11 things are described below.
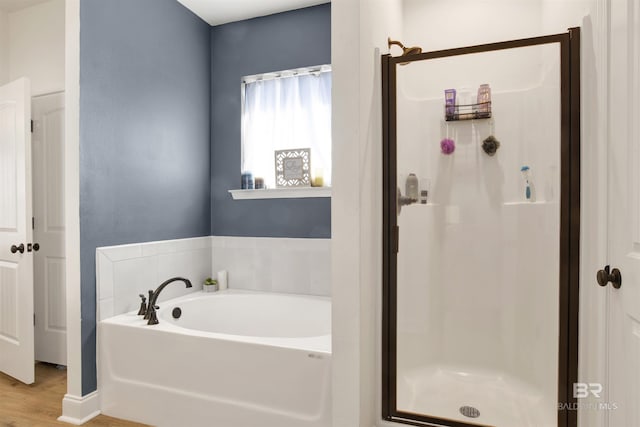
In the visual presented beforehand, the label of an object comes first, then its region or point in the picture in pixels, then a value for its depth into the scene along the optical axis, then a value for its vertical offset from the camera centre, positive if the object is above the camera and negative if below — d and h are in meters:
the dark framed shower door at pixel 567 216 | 1.62 -0.05
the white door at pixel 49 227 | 2.94 -0.18
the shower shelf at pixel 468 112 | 2.36 +0.58
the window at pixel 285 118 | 3.02 +0.71
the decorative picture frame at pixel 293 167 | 3.03 +0.29
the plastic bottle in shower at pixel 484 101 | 2.33 +0.63
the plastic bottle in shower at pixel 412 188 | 2.15 +0.09
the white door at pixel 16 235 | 2.57 -0.21
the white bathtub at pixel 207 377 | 1.82 -0.90
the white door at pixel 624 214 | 1.15 -0.03
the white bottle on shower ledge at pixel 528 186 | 2.16 +0.10
